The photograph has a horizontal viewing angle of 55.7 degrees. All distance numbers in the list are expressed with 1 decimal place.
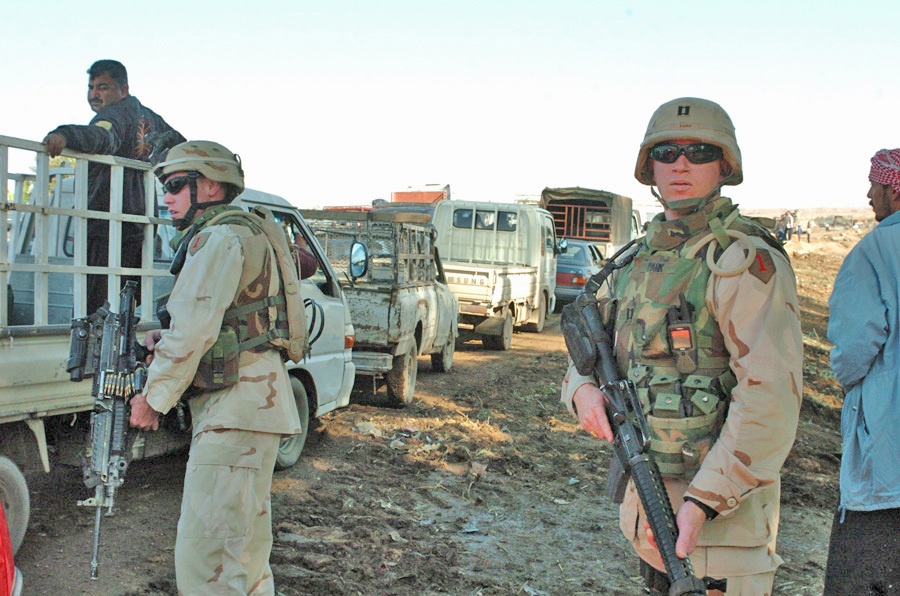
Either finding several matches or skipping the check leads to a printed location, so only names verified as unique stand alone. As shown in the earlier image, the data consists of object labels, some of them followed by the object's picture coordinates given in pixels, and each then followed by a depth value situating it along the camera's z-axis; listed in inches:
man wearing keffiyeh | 100.3
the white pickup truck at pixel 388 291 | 321.7
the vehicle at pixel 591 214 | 918.4
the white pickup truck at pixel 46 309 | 152.0
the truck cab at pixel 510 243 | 609.7
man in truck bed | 166.2
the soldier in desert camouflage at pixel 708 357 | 80.0
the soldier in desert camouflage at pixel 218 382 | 116.6
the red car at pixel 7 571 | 90.7
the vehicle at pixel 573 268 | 757.3
